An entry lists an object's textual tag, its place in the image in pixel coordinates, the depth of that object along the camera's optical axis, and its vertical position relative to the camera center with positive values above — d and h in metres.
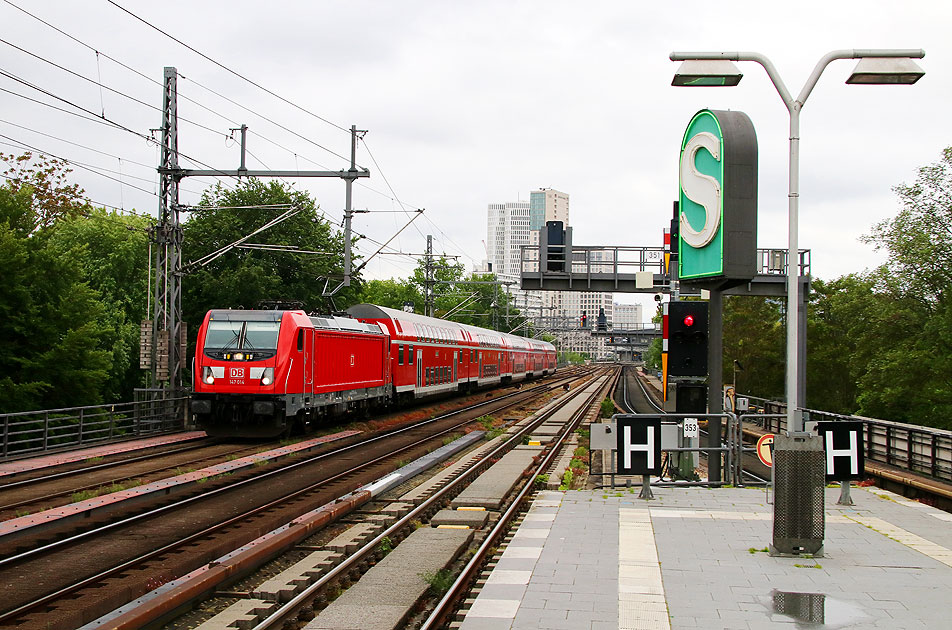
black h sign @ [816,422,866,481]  12.62 -1.41
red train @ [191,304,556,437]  21.06 -0.60
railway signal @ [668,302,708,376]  14.45 +0.23
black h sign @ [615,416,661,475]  12.91 -1.42
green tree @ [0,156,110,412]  27.98 +0.45
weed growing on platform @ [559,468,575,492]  15.32 -2.39
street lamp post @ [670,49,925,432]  9.72 +3.18
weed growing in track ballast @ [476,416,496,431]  28.36 -2.53
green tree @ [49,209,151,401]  43.16 +3.94
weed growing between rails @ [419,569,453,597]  8.38 -2.30
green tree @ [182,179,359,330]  41.31 +4.42
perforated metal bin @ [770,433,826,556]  9.29 -1.54
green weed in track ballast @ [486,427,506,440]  25.47 -2.54
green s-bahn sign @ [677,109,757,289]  12.59 +2.30
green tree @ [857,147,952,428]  34.94 +1.75
